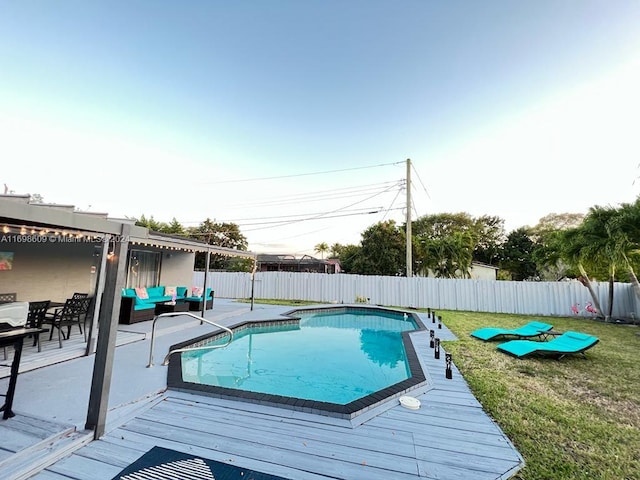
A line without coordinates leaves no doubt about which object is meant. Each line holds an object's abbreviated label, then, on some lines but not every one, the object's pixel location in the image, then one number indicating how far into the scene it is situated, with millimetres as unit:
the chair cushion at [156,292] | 9624
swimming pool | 3688
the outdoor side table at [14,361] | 2639
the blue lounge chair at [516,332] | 7414
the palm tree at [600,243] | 9609
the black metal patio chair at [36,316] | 5023
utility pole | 14572
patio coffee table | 9156
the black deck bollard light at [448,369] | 4441
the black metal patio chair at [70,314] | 5340
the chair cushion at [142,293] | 8398
